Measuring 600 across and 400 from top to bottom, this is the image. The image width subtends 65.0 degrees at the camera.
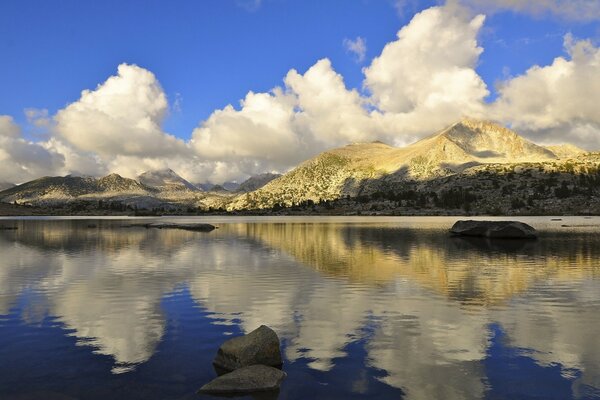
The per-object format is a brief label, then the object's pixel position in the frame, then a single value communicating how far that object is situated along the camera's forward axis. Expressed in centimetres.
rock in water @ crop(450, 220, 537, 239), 9388
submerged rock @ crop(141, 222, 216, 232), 13570
